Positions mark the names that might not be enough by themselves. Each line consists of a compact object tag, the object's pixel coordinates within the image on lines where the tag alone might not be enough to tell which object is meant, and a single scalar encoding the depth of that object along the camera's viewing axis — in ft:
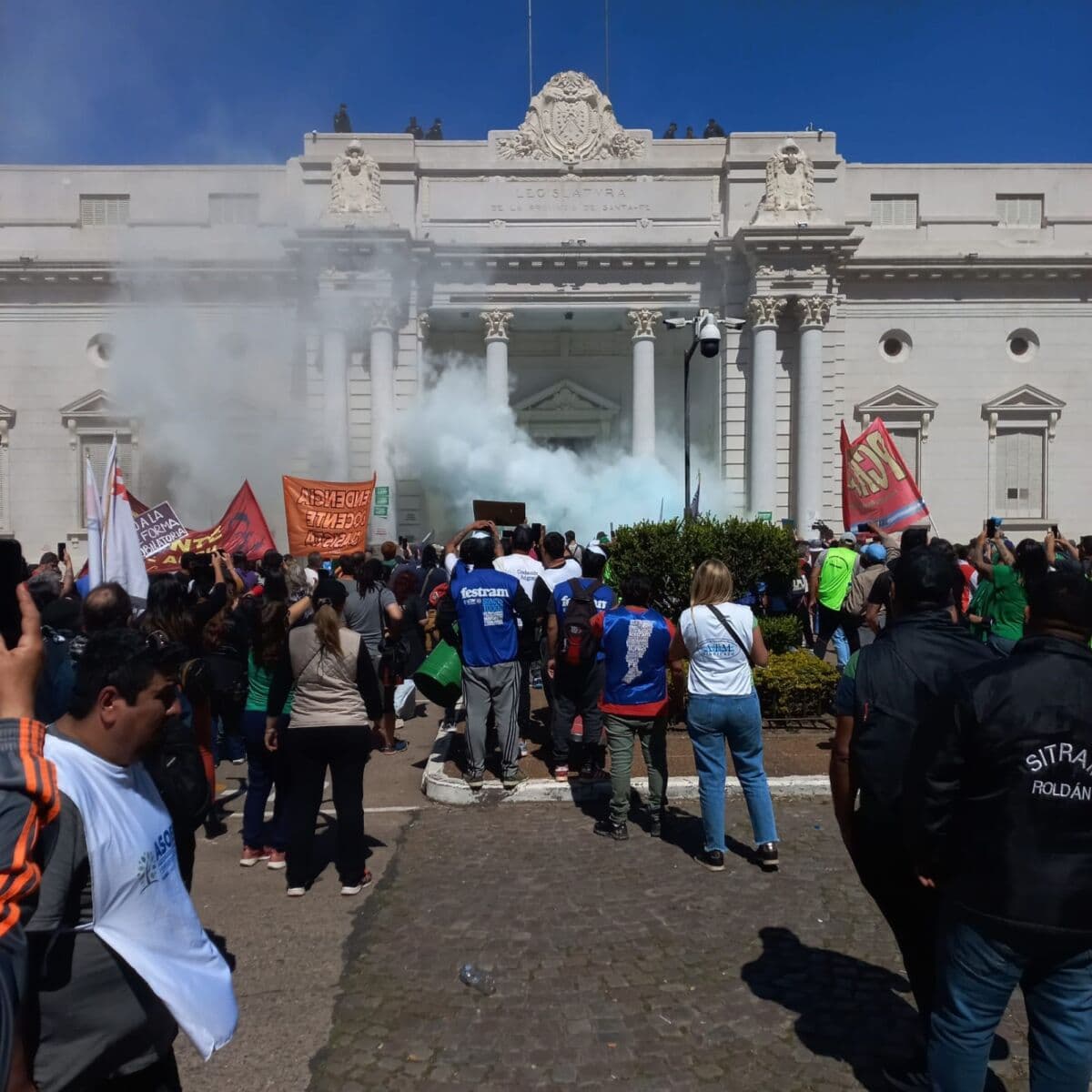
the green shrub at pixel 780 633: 29.30
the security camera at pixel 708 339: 38.11
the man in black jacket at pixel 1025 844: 6.85
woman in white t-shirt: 15.07
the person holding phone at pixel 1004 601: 21.33
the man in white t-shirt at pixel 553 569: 22.58
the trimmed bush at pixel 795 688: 25.21
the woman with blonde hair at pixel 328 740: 14.53
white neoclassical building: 70.59
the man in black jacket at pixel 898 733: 8.79
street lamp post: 38.19
